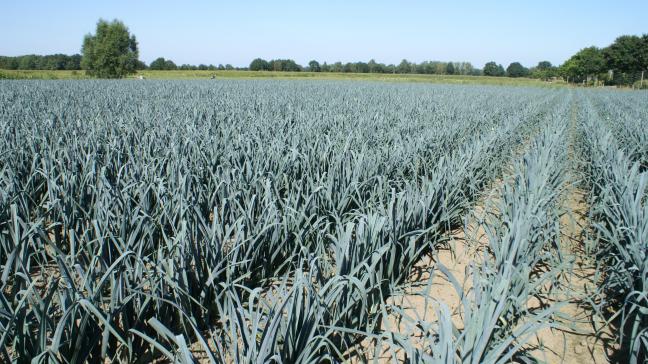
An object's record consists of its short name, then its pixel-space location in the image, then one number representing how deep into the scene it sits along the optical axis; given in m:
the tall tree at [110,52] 51.56
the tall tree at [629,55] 58.97
